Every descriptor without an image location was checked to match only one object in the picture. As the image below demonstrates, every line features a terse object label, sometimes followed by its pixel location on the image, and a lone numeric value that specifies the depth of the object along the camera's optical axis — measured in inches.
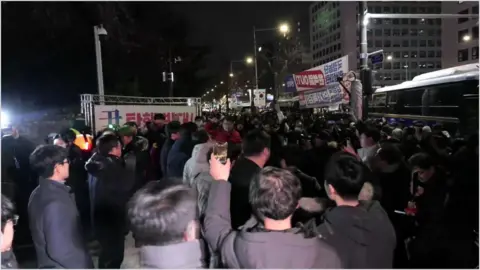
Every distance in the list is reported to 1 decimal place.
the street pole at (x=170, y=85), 1144.8
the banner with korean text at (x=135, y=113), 507.5
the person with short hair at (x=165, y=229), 81.7
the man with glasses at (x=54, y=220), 118.3
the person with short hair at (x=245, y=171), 145.0
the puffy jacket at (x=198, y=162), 173.2
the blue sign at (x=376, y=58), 449.1
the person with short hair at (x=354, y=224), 101.4
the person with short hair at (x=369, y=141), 222.9
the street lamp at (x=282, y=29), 882.1
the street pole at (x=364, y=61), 431.5
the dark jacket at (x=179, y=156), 239.9
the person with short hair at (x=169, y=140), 275.0
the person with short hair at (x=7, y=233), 101.7
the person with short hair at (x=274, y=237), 86.4
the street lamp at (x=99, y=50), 620.4
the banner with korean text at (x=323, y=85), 520.1
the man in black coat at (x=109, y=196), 185.5
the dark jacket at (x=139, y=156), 246.1
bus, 404.2
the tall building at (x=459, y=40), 1893.5
